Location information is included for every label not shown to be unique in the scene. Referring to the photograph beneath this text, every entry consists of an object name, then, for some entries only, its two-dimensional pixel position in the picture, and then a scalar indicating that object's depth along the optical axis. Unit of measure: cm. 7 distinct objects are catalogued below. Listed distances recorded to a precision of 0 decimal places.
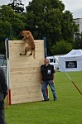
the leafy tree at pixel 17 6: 9116
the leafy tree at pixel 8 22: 7300
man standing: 1641
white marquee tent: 5075
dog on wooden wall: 1583
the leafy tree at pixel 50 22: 7512
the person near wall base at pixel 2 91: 727
